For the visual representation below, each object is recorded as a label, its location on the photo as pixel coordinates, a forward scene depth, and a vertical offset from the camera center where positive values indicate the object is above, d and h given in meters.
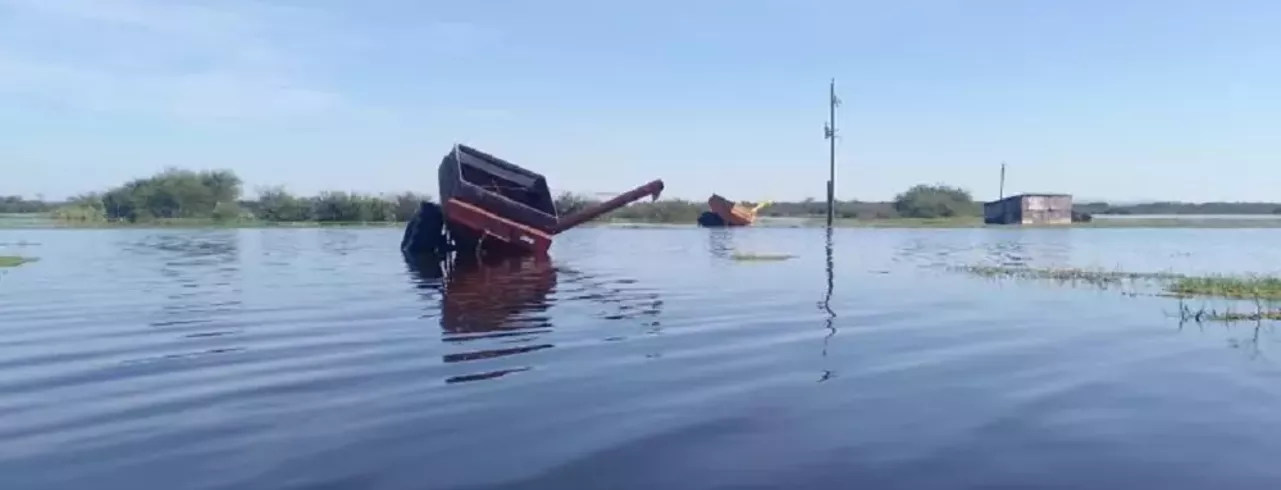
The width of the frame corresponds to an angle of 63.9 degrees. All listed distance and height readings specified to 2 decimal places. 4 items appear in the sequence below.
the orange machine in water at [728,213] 80.94 -0.42
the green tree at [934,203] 108.12 +0.57
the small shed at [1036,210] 84.12 -0.13
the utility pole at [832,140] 76.69 +5.14
